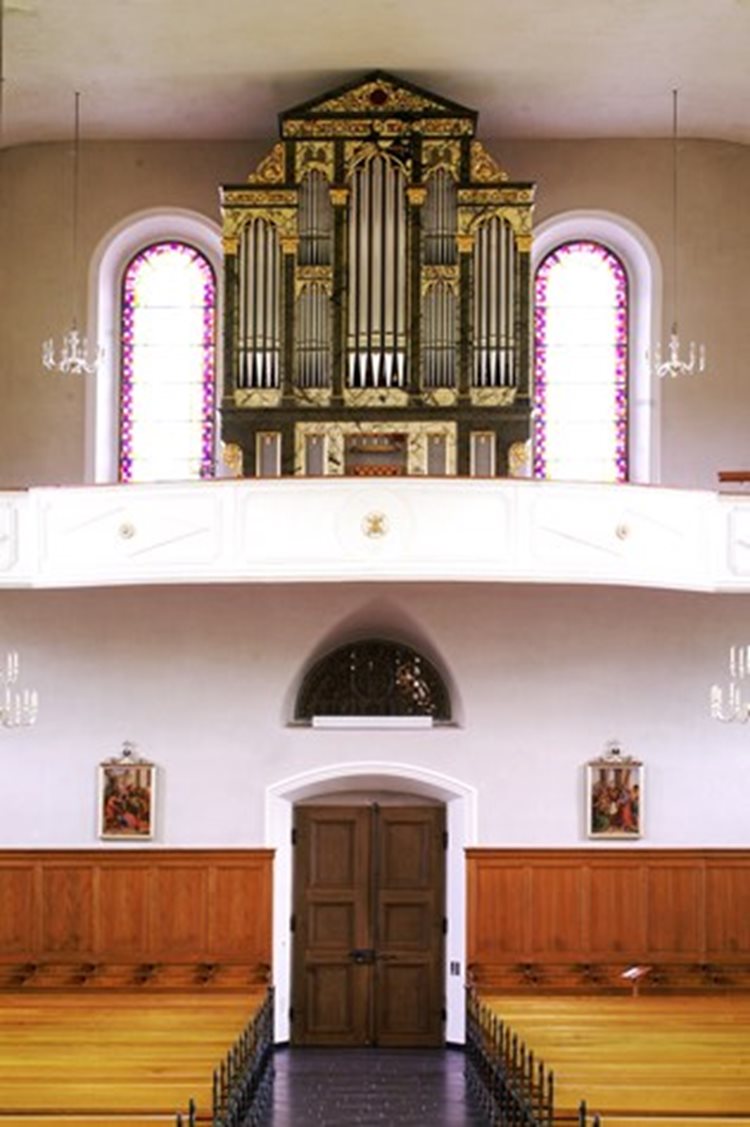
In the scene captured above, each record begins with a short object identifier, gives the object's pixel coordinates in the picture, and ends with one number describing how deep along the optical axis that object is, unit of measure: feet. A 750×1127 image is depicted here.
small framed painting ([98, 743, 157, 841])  70.64
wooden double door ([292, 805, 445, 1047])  72.54
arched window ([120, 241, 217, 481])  76.07
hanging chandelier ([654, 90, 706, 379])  72.38
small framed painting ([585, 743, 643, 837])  70.54
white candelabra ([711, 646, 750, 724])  69.72
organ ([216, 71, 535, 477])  68.49
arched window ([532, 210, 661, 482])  74.43
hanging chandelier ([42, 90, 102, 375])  73.41
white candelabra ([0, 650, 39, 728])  69.41
